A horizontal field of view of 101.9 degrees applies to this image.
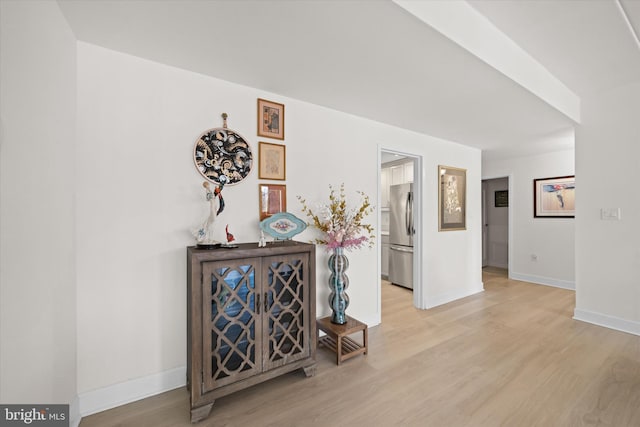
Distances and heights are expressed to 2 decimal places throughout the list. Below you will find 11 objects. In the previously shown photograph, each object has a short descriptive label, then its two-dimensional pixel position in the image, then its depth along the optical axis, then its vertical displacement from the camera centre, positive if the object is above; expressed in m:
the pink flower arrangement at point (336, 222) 2.27 -0.08
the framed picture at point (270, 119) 2.13 +0.80
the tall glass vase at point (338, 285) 2.29 -0.64
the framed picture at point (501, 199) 5.45 +0.30
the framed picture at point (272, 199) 2.13 +0.13
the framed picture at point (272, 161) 2.12 +0.45
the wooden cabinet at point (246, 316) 1.54 -0.68
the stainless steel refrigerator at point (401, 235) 3.98 -0.34
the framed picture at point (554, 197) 4.16 +0.26
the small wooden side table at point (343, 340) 2.10 -1.05
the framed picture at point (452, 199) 3.52 +0.20
